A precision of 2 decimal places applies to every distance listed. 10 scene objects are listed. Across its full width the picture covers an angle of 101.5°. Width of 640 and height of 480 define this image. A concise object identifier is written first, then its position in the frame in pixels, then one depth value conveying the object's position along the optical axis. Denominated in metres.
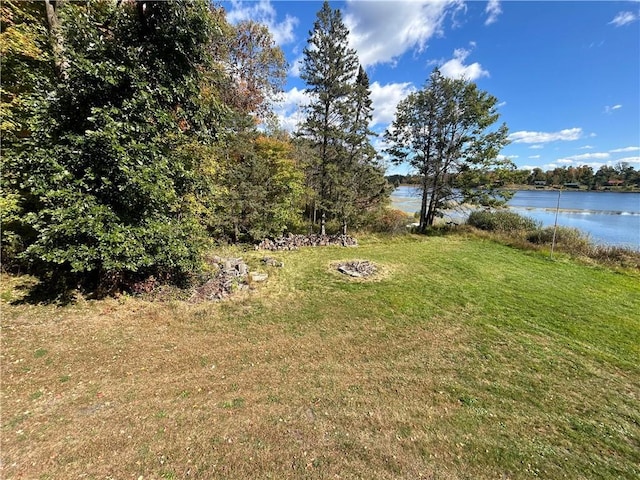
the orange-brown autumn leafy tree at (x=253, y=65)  13.64
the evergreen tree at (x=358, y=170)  12.20
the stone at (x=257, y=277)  7.43
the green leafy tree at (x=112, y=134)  4.45
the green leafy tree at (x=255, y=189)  10.26
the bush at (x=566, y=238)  11.73
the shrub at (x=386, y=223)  15.38
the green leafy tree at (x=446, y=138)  14.19
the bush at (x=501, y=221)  15.26
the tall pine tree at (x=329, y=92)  11.16
